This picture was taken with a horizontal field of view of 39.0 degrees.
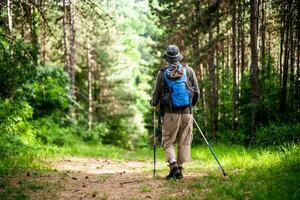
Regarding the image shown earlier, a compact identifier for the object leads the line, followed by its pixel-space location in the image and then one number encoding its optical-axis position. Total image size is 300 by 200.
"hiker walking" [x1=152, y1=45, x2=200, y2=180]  7.69
